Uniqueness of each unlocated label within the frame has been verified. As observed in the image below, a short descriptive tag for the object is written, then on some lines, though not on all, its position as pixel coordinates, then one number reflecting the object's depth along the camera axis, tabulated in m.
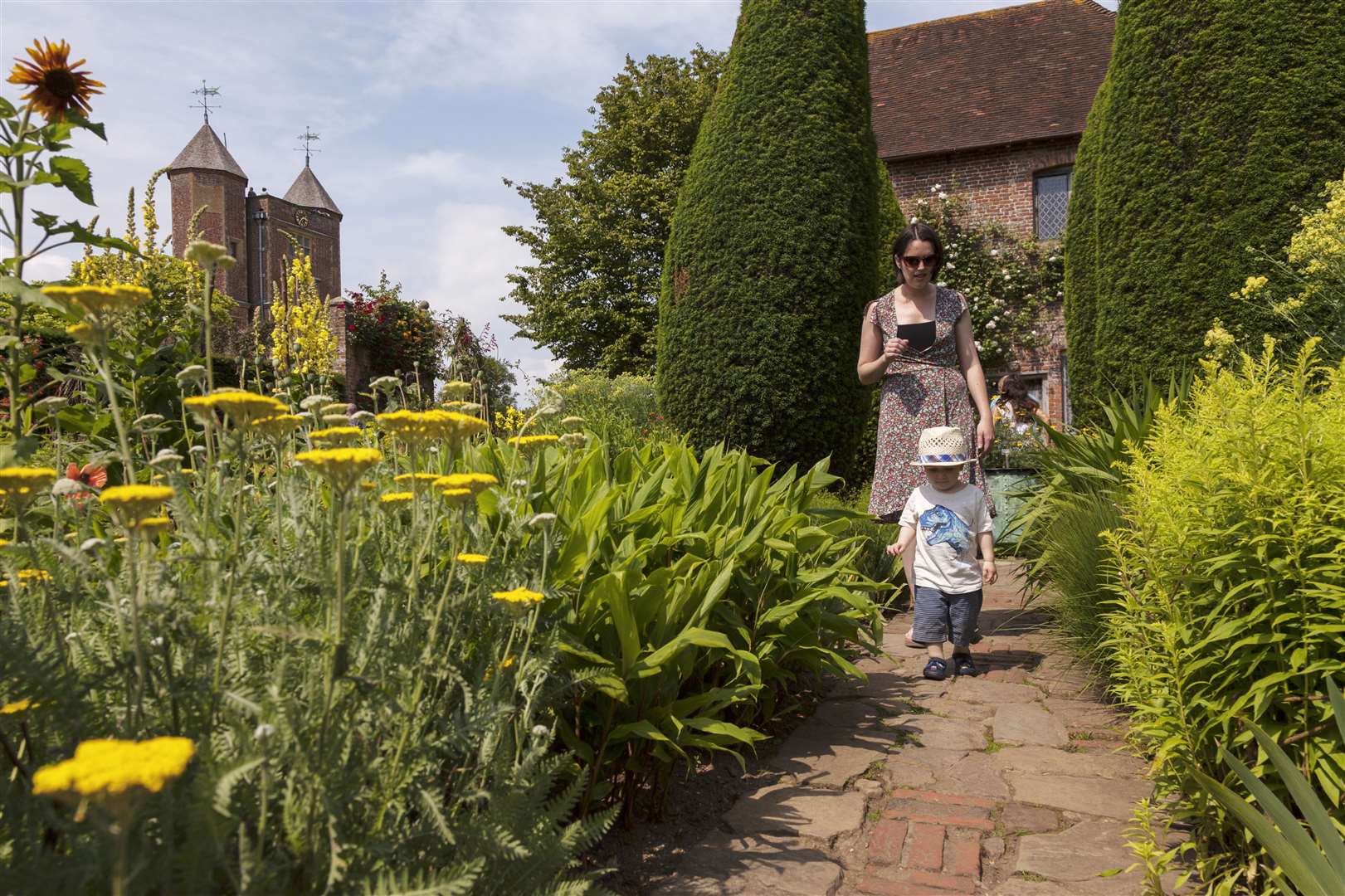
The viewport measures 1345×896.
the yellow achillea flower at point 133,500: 1.06
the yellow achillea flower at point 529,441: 2.17
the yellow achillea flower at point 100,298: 1.26
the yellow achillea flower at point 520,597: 1.49
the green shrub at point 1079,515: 3.81
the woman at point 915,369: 4.68
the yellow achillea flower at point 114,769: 0.72
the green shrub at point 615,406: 7.76
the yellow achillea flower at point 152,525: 1.23
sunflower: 1.97
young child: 4.17
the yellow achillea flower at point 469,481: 1.49
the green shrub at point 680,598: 2.32
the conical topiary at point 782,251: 6.64
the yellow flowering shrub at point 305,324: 5.84
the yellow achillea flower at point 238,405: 1.28
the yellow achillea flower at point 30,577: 1.43
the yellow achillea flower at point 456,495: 1.45
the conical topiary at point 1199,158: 5.62
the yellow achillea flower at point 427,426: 1.50
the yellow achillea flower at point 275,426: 1.48
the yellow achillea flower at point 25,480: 1.25
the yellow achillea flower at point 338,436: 1.45
